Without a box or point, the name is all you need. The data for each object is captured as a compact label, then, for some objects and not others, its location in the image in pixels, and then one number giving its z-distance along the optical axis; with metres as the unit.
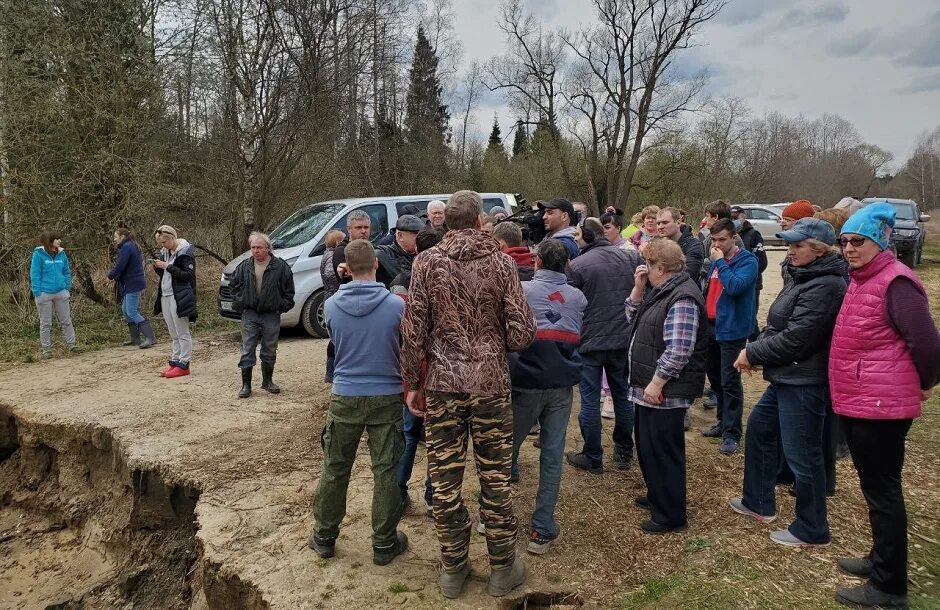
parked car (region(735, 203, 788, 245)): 22.47
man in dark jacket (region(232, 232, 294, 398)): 6.02
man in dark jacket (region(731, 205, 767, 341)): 5.29
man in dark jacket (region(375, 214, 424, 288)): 4.92
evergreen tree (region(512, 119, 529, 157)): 28.95
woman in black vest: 3.33
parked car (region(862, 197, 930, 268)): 14.41
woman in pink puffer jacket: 2.66
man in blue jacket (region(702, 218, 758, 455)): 4.43
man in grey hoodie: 3.18
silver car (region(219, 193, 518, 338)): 8.52
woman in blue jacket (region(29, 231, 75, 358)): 8.30
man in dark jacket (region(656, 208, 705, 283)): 5.24
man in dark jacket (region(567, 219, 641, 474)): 4.32
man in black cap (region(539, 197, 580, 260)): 4.75
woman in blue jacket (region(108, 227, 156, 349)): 8.81
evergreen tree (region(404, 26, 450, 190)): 22.84
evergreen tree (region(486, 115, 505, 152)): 48.41
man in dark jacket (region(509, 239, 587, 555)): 3.23
